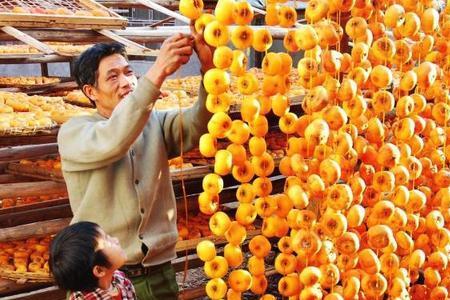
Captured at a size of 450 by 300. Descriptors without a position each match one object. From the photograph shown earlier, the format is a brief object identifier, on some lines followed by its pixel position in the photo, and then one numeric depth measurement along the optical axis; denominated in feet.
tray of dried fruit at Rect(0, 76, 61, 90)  17.54
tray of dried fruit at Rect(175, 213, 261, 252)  12.25
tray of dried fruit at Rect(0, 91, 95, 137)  10.47
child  6.65
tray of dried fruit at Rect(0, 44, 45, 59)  18.19
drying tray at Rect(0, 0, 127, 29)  11.57
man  7.38
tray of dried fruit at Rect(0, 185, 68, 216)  13.84
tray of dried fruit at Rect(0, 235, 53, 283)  11.40
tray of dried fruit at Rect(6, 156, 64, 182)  11.55
